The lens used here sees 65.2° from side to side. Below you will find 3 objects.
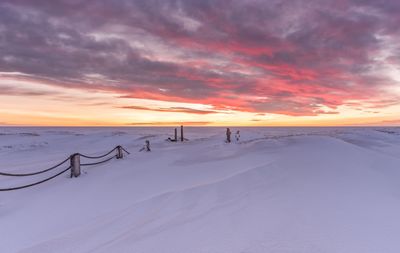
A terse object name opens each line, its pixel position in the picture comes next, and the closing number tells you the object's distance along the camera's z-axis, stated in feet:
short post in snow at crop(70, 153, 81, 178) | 37.37
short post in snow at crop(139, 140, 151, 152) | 63.77
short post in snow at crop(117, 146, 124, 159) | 52.97
